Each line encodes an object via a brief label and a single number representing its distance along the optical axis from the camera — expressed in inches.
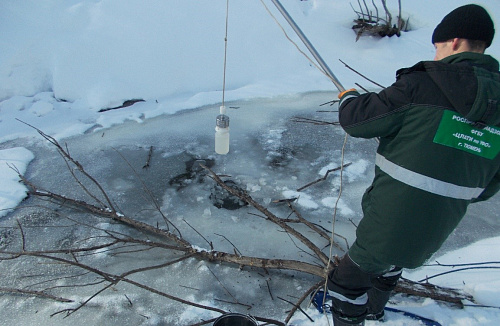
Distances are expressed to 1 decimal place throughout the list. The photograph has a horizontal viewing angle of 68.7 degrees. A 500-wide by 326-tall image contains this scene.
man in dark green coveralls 47.3
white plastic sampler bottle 94.5
